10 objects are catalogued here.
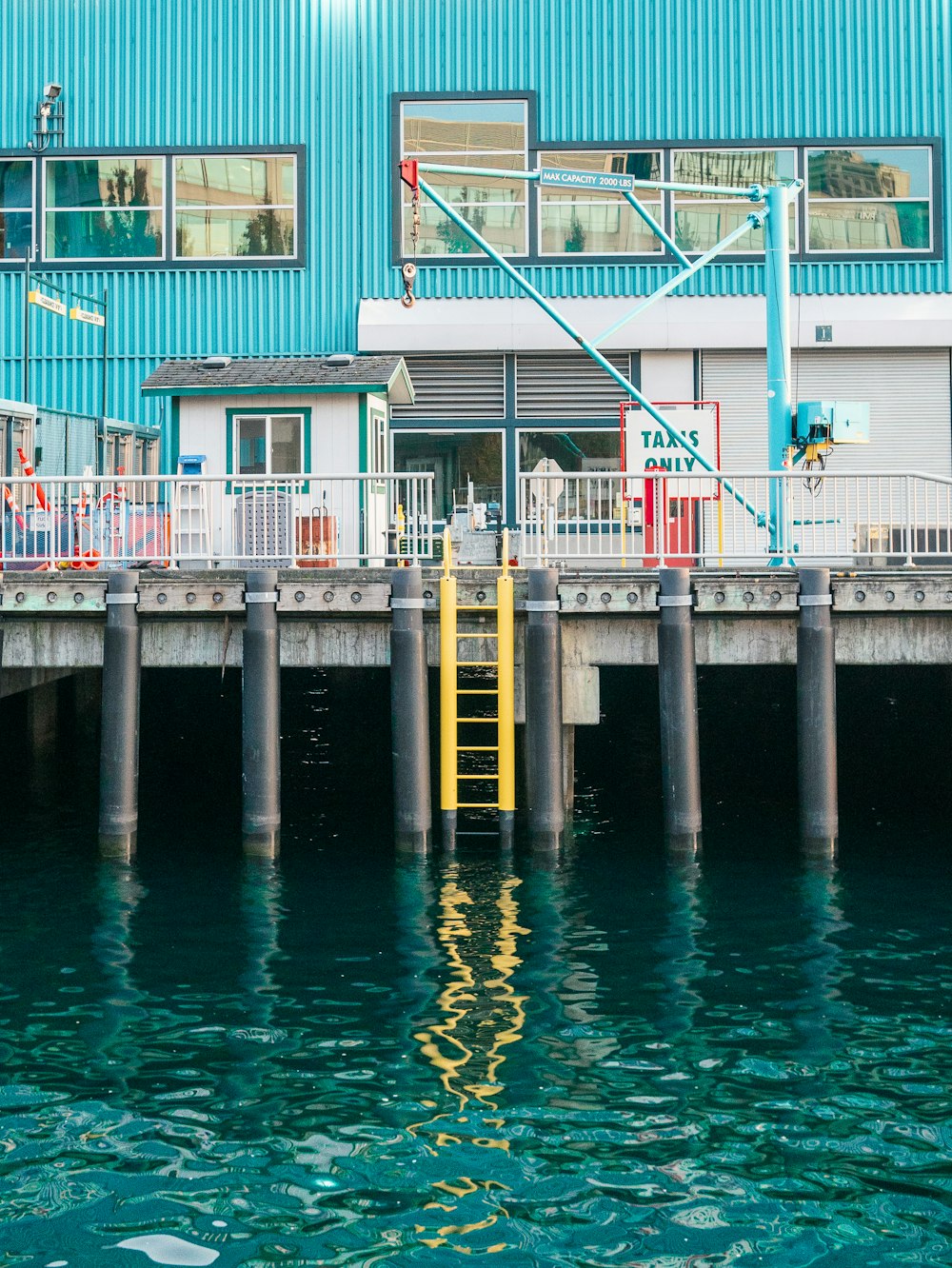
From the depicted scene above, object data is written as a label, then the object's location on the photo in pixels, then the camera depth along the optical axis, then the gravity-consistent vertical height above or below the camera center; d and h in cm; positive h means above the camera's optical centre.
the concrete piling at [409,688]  1634 +34
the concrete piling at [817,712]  1639 +5
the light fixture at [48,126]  2989 +1119
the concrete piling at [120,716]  1652 +8
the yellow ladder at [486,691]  1659 +29
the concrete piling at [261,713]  1650 +10
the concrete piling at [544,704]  1639 +16
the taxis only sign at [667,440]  2089 +367
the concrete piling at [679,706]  1631 +12
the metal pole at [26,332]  2670 +661
